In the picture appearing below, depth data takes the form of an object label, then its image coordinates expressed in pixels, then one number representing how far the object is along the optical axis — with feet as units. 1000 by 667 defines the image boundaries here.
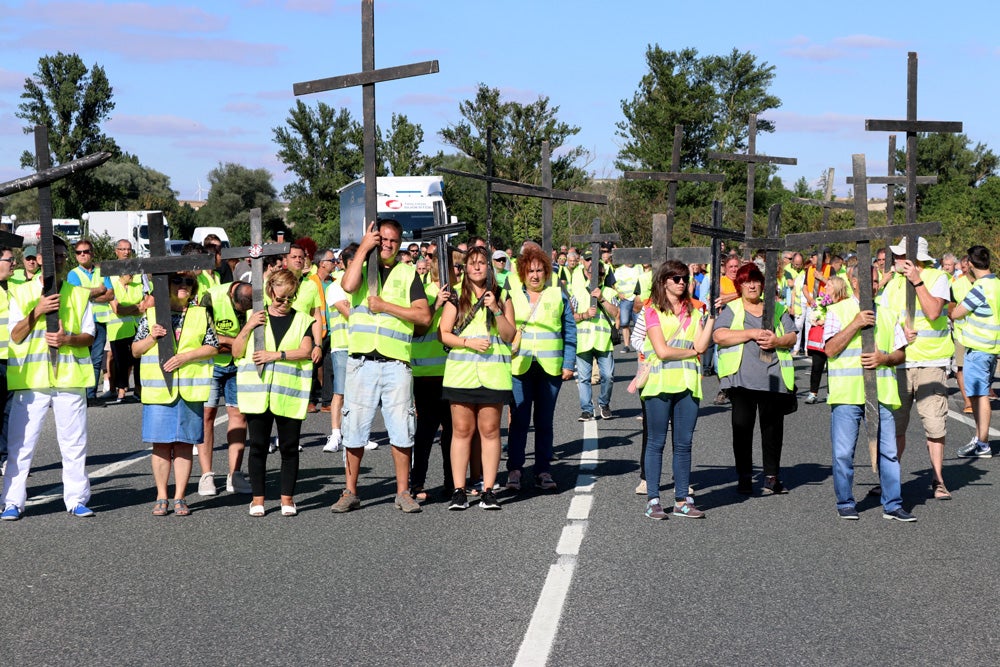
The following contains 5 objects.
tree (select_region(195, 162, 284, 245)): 339.57
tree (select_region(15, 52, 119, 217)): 223.92
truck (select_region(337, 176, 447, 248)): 108.88
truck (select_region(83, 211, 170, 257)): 182.04
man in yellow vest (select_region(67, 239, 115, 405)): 53.78
